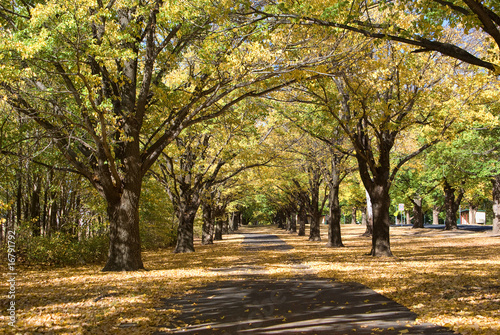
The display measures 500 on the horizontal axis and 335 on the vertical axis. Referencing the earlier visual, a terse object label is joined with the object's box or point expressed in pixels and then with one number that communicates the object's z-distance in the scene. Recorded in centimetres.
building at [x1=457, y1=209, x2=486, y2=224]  8300
